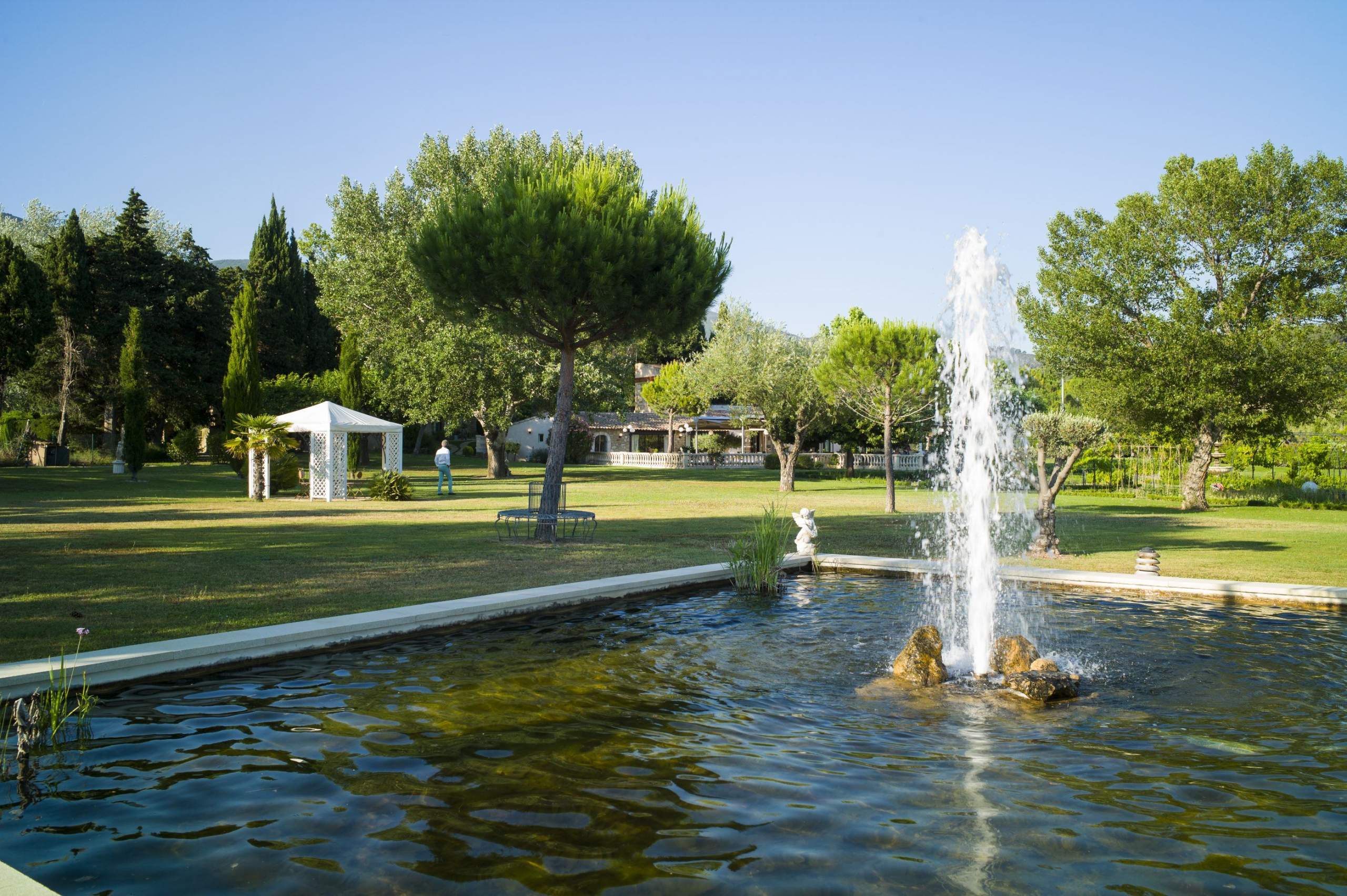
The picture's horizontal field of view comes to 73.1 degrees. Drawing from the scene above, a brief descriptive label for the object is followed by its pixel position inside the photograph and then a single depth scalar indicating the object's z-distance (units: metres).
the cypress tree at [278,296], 54.28
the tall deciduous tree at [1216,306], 26.31
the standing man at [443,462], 29.17
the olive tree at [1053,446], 13.84
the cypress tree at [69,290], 37.84
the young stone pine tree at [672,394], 56.94
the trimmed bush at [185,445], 43.97
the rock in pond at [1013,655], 7.14
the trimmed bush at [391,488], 25.28
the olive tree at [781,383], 33.38
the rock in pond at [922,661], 7.12
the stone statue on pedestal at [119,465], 32.09
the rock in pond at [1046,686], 6.63
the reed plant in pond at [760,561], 11.04
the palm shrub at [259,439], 24.05
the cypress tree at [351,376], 32.91
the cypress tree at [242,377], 29.80
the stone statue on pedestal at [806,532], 13.26
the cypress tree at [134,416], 28.89
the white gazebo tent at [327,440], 25.25
